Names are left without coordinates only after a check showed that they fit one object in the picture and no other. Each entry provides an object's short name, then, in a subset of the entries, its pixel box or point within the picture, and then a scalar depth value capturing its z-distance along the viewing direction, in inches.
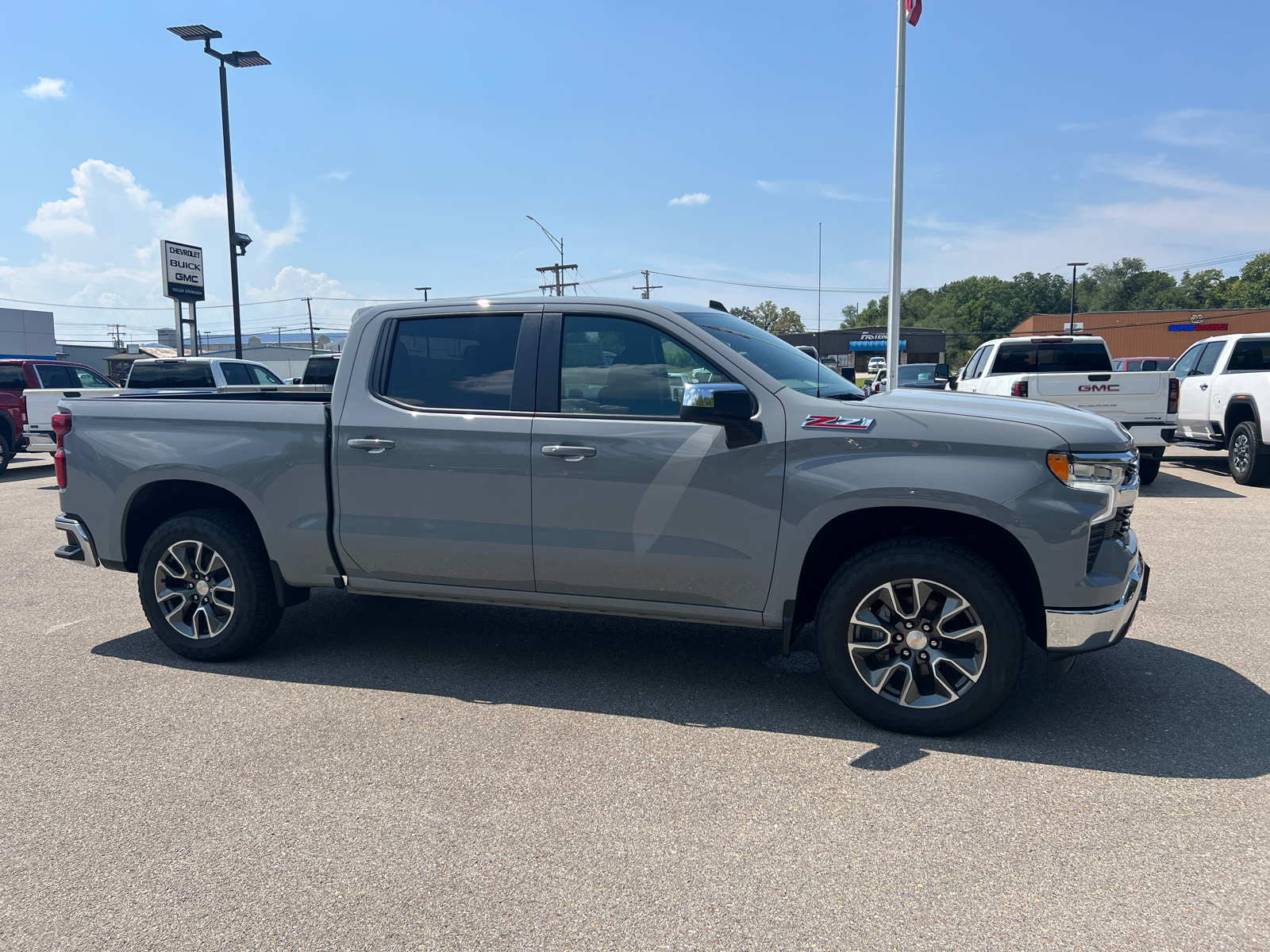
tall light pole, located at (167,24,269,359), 698.8
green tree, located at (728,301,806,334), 4003.0
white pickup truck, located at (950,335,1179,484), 412.5
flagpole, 622.5
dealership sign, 1034.1
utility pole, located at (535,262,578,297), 1652.1
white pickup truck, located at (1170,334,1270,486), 440.5
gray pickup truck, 141.3
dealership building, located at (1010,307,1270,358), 2844.5
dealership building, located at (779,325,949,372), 3122.0
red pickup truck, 585.3
